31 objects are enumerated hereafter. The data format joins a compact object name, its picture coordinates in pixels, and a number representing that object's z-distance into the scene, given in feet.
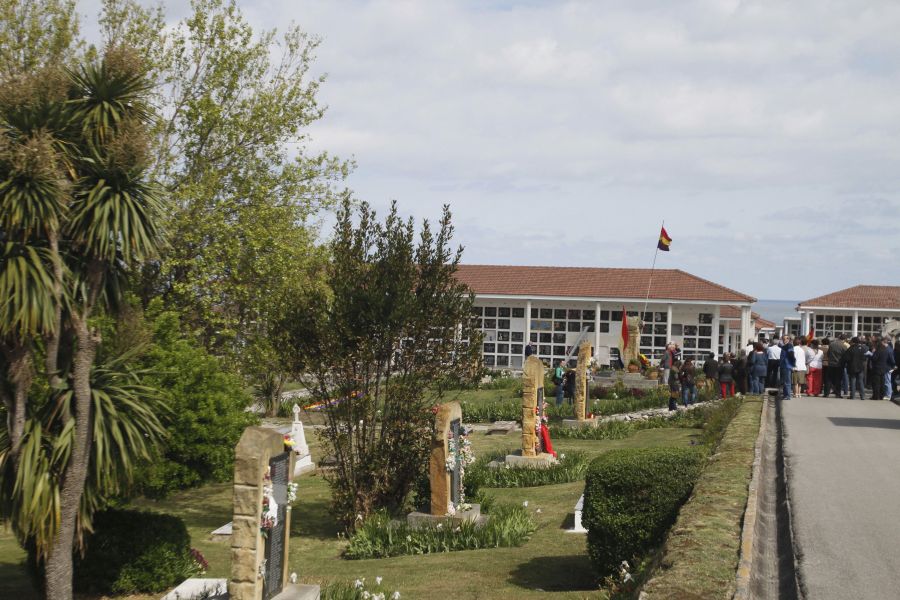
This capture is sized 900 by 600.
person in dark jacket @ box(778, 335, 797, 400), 72.38
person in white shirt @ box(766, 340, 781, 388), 79.25
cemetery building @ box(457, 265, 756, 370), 148.56
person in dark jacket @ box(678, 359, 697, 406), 91.71
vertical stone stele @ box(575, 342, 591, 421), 87.97
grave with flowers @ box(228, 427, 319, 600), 29.63
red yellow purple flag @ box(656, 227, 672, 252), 134.51
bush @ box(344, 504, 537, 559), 42.75
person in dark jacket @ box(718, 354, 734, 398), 87.35
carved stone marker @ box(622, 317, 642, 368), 141.31
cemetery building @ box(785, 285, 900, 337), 158.61
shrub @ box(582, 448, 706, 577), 30.89
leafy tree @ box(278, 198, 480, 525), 47.47
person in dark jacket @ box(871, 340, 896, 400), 72.79
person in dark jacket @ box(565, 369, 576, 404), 102.65
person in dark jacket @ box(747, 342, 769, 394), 77.71
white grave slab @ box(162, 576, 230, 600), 33.78
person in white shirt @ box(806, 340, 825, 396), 80.23
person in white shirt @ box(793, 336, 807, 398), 74.54
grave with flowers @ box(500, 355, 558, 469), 65.57
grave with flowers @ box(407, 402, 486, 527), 45.27
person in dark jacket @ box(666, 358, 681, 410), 92.73
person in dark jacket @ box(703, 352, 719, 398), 92.48
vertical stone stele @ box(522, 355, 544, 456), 65.67
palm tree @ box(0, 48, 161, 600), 31.32
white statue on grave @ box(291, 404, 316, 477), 71.31
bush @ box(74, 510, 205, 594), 37.27
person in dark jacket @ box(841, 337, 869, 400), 73.97
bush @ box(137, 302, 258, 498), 51.21
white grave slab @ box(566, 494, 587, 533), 44.93
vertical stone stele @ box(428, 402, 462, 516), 45.29
